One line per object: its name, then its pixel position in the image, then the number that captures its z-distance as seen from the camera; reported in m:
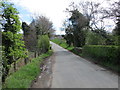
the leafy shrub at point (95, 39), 17.33
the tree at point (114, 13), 11.96
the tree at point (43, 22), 31.65
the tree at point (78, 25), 23.40
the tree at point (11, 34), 6.42
